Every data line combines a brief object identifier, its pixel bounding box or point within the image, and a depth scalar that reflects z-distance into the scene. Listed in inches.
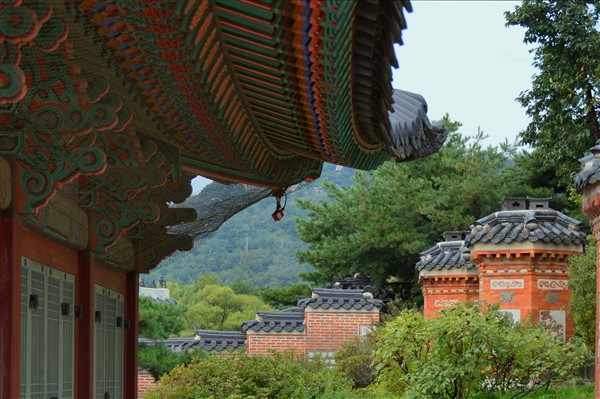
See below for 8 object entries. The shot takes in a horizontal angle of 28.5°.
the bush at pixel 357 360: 1251.2
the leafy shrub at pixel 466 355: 721.6
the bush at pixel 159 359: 978.7
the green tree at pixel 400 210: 1583.4
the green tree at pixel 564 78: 1149.7
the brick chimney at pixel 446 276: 1218.6
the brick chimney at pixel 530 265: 992.2
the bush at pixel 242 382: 681.0
